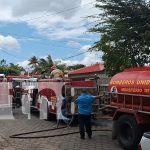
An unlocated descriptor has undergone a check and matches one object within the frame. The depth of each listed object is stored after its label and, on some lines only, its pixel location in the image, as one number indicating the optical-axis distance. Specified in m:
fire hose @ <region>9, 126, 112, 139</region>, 6.49
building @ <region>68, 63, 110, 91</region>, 16.55
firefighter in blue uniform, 6.49
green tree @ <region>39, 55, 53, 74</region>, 29.57
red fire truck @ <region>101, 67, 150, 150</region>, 5.31
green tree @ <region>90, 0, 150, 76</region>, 8.15
